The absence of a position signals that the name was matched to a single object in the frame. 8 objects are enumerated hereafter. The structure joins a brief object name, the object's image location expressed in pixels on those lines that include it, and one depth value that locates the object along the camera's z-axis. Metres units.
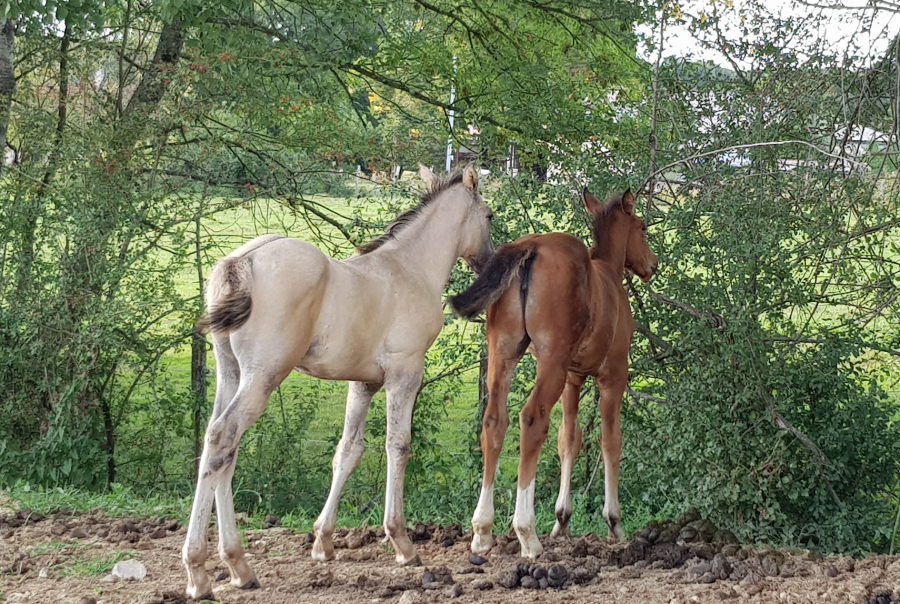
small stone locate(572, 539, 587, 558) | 5.55
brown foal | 5.50
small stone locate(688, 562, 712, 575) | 5.02
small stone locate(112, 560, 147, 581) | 4.98
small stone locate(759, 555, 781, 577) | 5.05
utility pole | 9.15
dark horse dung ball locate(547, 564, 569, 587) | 4.86
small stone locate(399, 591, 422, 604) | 4.49
